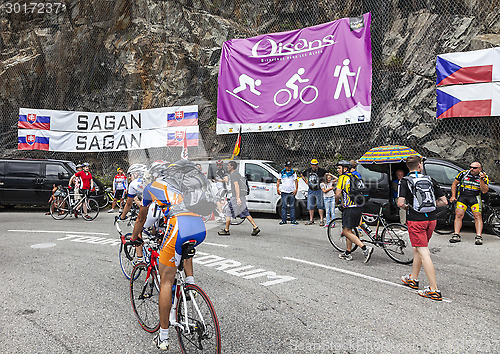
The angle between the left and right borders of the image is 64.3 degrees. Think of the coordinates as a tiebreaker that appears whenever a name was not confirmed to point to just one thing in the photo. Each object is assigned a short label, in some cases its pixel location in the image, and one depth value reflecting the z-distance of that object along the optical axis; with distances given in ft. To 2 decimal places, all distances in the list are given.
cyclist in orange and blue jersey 11.43
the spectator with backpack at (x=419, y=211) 17.18
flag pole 48.46
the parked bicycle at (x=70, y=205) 42.78
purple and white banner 43.34
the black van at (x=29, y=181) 47.85
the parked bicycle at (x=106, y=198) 49.96
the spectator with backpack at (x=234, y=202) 32.40
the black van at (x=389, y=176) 32.35
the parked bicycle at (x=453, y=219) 29.25
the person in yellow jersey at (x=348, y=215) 22.63
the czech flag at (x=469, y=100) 36.19
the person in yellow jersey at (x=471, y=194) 27.94
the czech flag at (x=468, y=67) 36.17
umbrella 32.12
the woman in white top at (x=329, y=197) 34.99
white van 41.34
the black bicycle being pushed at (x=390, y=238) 22.84
